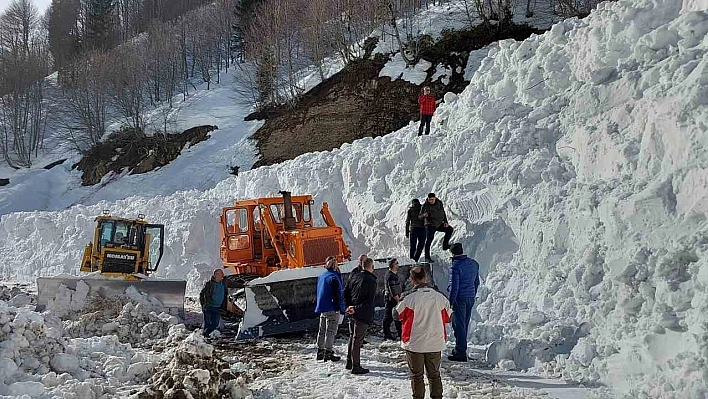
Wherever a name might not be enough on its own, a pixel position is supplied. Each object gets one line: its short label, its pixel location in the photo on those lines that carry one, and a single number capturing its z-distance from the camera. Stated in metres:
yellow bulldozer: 10.99
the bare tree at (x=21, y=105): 40.19
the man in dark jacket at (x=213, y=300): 9.93
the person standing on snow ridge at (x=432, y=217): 10.90
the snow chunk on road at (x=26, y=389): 5.81
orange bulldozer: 9.55
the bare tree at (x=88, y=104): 37.62
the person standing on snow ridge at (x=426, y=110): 14.23
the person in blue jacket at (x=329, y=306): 7.88
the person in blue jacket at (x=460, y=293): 7.87
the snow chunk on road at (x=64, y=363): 6.65
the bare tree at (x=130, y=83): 36.41
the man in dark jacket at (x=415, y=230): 11.13
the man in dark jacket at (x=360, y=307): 7.27
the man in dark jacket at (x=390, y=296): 9.15
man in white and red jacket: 5.66
